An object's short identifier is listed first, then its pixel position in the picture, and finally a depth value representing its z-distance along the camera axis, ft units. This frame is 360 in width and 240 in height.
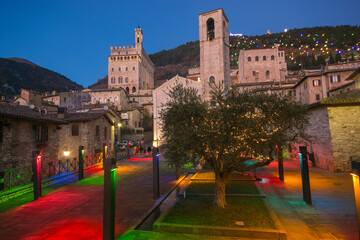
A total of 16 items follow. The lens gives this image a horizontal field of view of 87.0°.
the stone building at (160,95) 133.59
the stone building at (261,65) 198.70
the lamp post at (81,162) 49.73
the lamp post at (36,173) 34.14
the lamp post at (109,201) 19.26
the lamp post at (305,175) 30.12
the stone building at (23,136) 43.09
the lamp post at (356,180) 16.62
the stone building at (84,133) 68.44
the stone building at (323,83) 105.33
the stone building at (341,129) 50.19
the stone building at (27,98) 152.15
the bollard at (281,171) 44.59
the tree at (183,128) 24.43
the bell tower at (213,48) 126.00
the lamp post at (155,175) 33.76
